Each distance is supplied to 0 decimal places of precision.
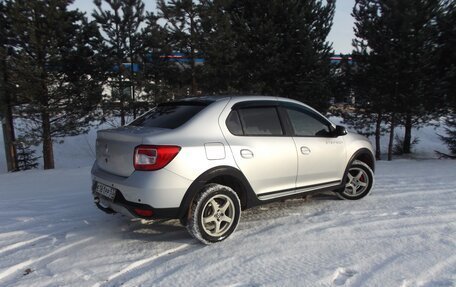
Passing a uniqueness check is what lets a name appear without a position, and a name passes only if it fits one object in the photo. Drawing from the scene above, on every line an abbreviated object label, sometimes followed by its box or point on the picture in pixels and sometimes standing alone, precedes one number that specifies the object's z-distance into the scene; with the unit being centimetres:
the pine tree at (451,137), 1147
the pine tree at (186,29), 1014
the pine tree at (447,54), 1020
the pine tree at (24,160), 1128
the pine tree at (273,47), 1027
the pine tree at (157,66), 1025
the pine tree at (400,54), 1004
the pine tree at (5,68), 921
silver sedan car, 350
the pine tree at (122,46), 1026
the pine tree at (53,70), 909
